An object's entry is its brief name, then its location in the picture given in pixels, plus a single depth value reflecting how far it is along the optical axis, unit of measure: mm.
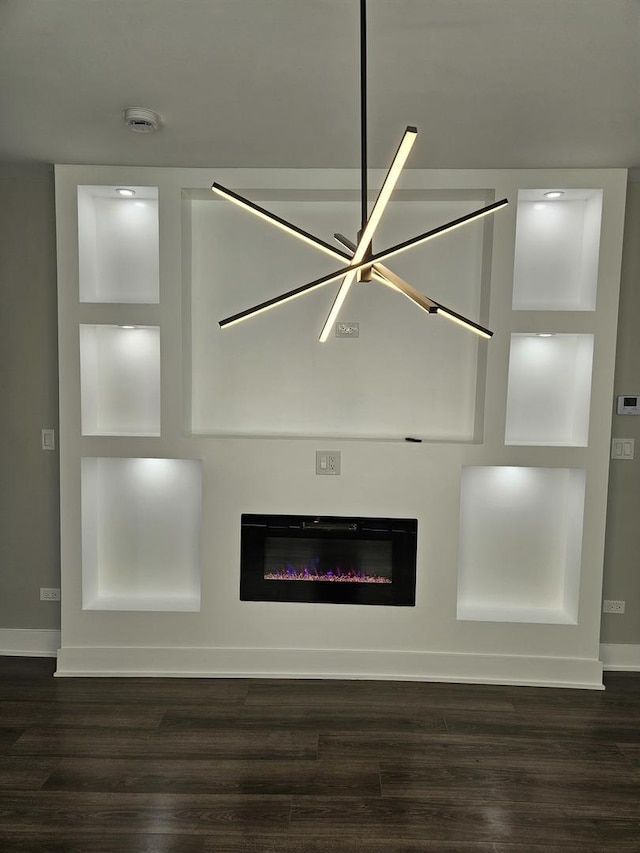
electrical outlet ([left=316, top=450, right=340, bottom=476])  3340
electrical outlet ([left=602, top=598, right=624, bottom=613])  3510
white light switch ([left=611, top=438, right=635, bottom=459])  3426
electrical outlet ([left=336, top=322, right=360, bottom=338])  3502
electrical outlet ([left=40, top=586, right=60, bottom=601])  3572
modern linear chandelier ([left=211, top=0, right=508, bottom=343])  1384
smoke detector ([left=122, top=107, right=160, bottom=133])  2451
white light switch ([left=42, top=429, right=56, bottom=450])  3498
